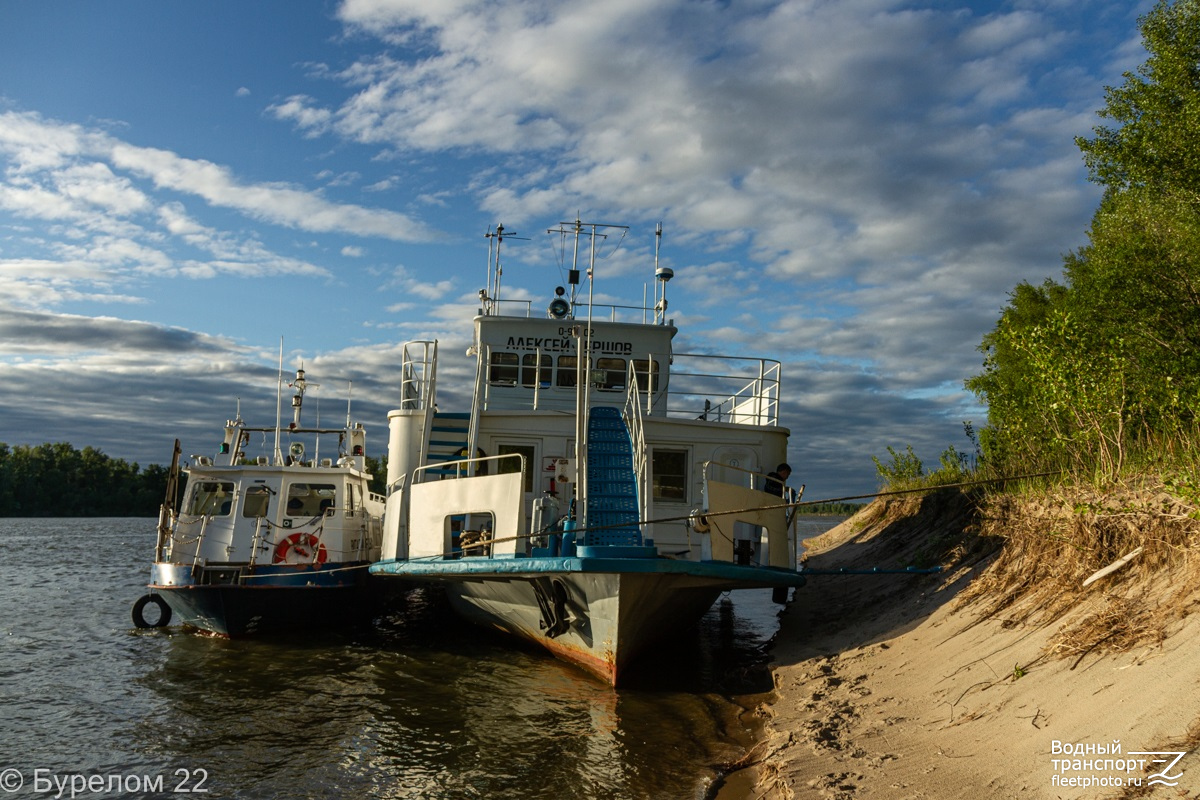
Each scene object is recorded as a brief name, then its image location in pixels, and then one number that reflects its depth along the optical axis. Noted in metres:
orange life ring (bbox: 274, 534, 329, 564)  15.41
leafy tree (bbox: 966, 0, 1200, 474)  10.38
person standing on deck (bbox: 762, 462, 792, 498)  14.10
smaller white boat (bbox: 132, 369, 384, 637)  14.86
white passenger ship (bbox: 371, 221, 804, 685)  10.83
